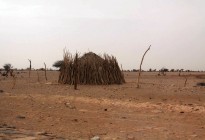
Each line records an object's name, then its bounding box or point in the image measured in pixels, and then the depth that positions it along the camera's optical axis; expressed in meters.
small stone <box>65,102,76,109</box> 8.29
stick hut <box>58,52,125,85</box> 15.84
